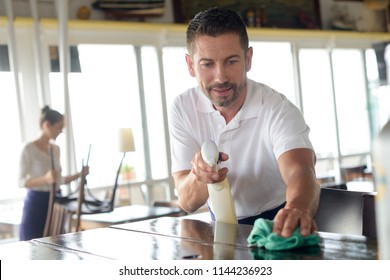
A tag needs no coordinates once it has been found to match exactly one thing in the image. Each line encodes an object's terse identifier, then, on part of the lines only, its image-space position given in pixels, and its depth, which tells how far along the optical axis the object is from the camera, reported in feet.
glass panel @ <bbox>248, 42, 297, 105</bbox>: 29.17
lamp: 20.53
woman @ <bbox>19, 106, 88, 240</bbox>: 17.10
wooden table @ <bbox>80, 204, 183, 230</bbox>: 16.51
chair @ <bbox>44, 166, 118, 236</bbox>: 16.25
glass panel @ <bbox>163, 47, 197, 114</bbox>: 26.27
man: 6.83
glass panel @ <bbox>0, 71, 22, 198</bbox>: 21.62
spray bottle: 6.05
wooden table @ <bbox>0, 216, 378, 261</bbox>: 4.96
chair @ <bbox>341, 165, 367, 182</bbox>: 26.84
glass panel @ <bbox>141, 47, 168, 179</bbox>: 25.71
